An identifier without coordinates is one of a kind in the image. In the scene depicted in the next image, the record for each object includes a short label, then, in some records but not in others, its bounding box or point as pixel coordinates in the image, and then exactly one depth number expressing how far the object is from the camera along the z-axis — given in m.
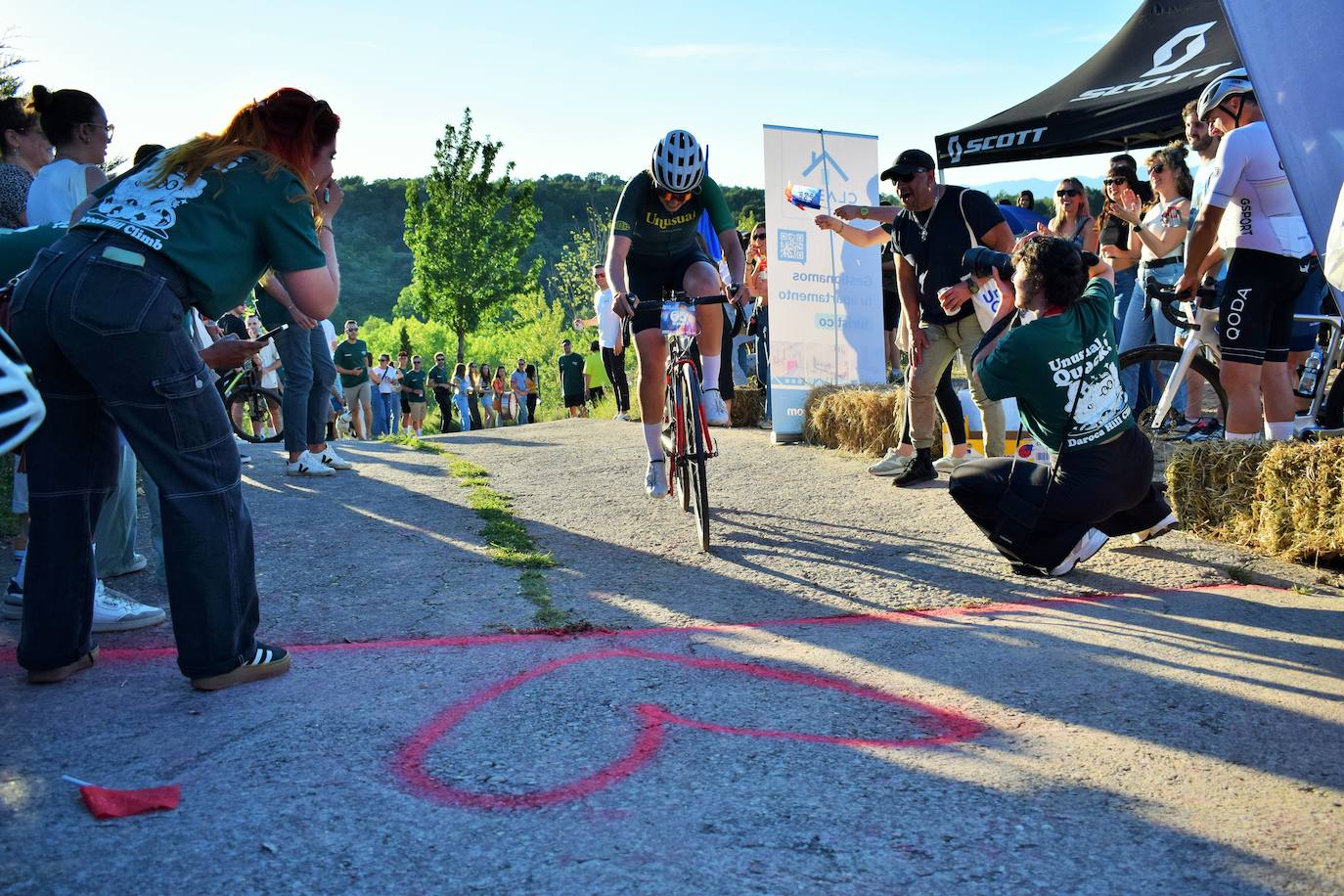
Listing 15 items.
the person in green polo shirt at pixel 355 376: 17.64
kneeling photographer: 4.52
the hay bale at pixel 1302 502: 4.77
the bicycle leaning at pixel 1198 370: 6.48
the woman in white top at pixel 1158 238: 7.61
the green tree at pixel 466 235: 43.50
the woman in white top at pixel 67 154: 4.11
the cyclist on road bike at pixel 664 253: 6.13
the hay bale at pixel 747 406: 11.89
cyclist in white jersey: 5.24
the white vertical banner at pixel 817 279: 9.84
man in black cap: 6.91
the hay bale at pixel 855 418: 8.71
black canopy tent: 10.84
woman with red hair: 3.06
